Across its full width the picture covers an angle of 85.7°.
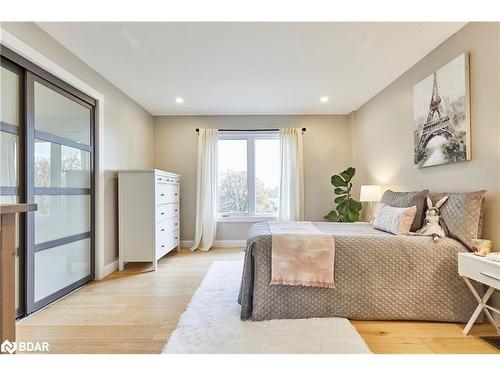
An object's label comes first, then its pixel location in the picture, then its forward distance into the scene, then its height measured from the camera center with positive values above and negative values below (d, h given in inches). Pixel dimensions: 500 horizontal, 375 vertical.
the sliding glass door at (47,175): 83.4 +5.0
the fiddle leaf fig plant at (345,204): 160.9 -10.1
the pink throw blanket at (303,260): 82.2 -22.2
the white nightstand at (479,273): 64.6 -22.2
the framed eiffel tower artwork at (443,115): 87.8 +25.9
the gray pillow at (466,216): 79.3 -9.0
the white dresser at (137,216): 138.9 -14.2
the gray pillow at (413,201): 96.5 -5.5
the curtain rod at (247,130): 189.9 +41.0
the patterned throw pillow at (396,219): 93.4 -11.6
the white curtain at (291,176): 185.5 +8.0
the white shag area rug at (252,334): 67.7 -40.2
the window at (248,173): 194.9 +10.8
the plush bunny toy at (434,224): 83.9 -12.2
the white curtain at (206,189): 185.8 -0.6
